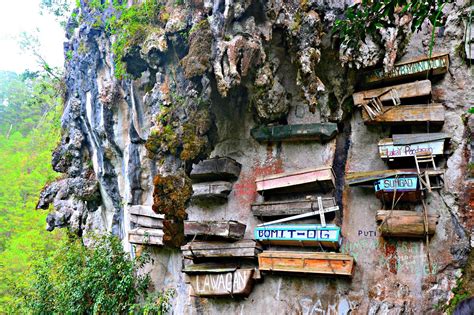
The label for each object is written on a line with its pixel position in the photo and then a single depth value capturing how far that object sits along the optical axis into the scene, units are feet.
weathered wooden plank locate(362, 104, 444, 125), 18.31
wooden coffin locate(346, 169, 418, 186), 18.12
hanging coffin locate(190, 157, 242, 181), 22.57
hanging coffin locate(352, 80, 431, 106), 18.79
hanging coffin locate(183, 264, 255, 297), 20.52
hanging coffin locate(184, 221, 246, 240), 20.85
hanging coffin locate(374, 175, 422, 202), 17.67
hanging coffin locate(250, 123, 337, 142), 20.66
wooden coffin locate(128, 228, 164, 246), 24.79
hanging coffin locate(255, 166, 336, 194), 19.67
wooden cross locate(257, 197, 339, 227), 19.15
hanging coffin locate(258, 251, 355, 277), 18.07
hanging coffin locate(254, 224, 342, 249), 18.67
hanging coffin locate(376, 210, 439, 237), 17.31
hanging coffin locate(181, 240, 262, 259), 20.62
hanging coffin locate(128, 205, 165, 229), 25.22
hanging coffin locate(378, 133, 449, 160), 17.84
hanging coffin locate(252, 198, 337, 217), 19.53
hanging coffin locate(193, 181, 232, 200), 22.70
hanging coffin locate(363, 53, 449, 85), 18.90
